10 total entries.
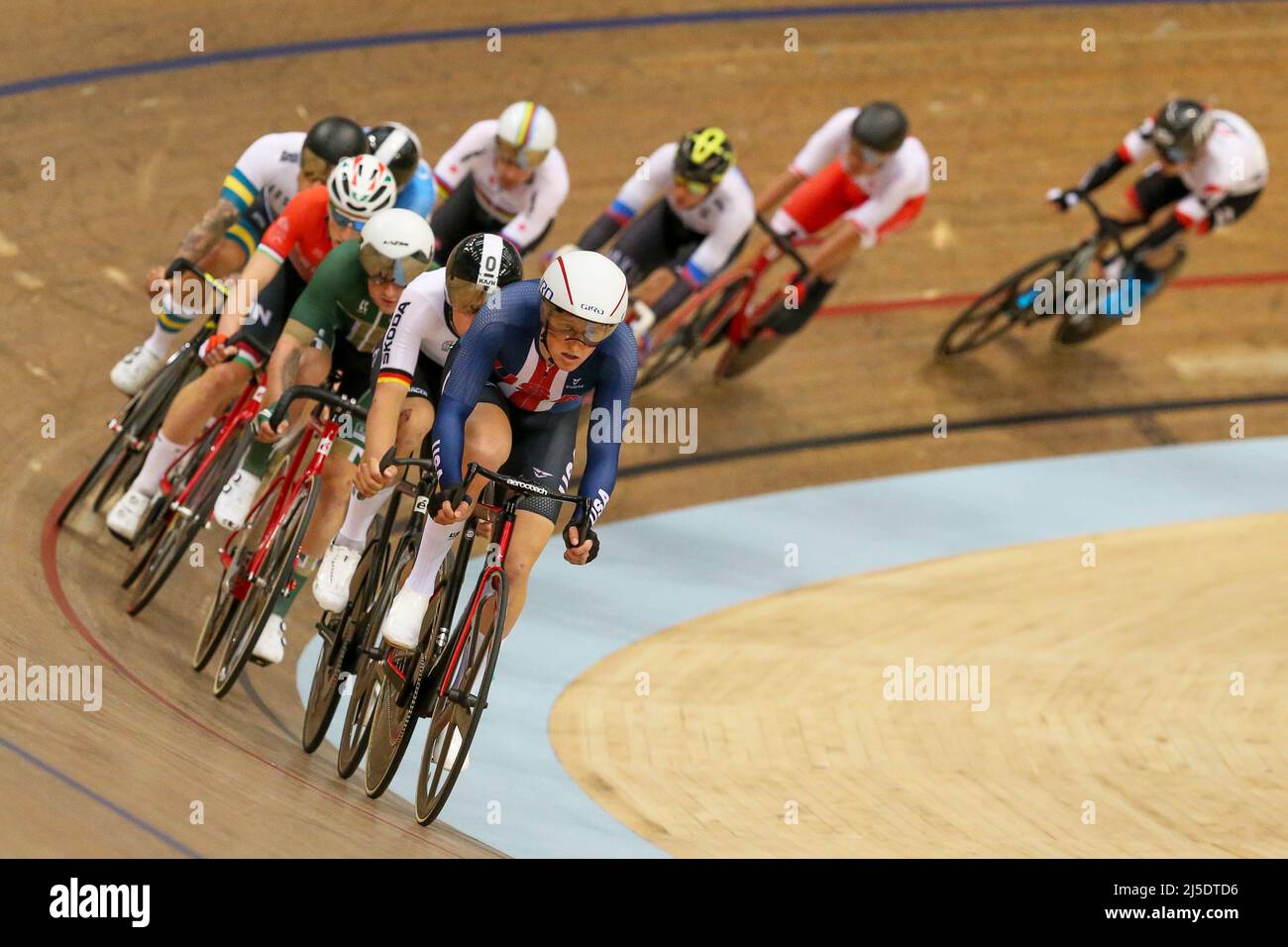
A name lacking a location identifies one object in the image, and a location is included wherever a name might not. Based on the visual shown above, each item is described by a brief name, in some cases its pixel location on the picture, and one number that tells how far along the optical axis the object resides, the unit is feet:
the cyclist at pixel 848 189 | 45.39
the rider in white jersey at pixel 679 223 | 42.50
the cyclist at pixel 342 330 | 28.99
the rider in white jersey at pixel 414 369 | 27.04
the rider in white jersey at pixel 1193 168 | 49.90
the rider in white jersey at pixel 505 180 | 40.96
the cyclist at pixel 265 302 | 32.32
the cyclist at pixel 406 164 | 34.42
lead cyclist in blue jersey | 25.16
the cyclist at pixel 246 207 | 33.65
